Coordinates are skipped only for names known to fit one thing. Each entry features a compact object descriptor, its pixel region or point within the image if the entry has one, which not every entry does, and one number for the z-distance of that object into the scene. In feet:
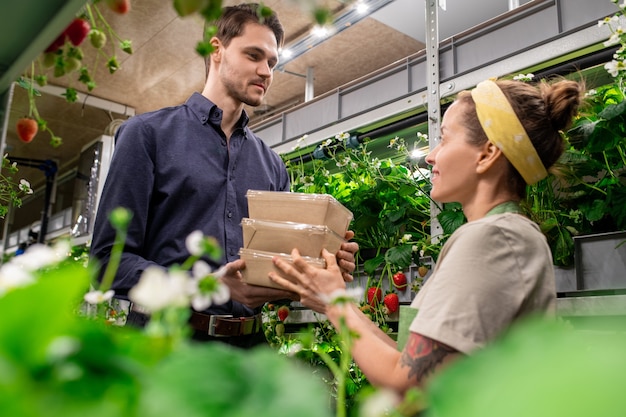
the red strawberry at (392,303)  7.70
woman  2.79
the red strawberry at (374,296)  8.02
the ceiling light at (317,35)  12.94
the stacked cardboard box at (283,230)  4.04
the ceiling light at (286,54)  13.87
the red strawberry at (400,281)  7.88
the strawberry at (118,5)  1.74
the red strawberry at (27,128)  2.30
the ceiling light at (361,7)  11.14
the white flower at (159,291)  0.90
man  4.67
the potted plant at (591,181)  6.00
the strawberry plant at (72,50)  1.93
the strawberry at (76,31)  1.98
